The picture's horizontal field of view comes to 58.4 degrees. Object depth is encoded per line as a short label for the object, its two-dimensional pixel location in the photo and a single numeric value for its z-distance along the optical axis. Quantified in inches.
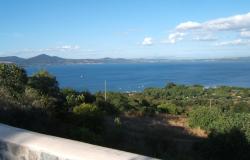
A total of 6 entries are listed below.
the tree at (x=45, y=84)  325.9
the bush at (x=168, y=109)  739.7
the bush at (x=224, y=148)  299.5
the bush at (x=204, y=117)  451.7
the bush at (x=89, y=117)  289.7
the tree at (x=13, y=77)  254.7
